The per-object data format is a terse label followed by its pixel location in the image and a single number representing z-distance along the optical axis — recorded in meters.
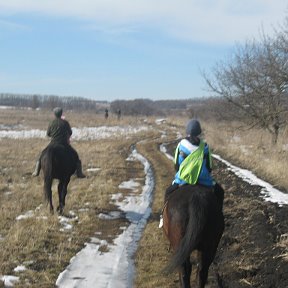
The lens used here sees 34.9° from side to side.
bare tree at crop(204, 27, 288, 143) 20.36
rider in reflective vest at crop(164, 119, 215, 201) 6.00
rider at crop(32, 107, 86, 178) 10.86
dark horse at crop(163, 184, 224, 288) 5.15
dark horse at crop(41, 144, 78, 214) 10.44
